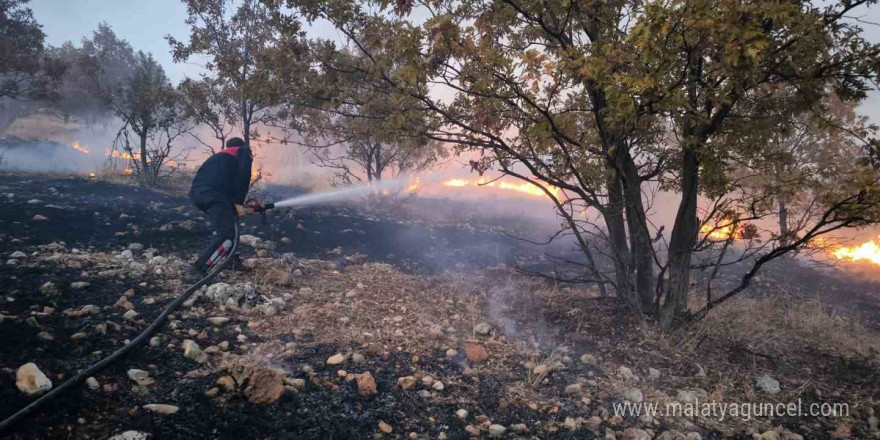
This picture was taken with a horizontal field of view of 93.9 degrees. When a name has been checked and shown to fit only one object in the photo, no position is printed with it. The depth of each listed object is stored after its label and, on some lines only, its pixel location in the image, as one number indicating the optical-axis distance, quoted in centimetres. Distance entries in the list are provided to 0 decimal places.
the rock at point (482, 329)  442
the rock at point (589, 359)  398
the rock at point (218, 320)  399
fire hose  223
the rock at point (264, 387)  283
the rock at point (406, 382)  326
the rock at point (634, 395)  338
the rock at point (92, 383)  268
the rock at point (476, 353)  383
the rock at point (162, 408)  256
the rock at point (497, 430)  280
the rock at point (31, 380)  253
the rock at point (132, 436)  229
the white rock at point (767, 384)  368
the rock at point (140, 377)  286
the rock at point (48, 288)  397
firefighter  567
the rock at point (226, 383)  289
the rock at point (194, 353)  328
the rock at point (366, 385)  311
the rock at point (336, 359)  349
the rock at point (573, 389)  342
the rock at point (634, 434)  284
